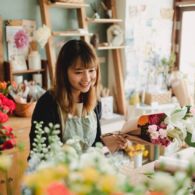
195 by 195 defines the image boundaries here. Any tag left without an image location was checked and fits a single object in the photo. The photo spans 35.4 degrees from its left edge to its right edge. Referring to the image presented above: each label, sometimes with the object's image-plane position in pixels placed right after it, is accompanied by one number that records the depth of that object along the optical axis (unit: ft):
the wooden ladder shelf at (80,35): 9.73
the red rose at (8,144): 2.62
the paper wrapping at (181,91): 11.81
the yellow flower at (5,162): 1.67
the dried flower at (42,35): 9.39
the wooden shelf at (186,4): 12.34
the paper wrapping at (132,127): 4.54
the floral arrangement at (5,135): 2.63
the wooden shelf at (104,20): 10.78
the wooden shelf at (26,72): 9.26
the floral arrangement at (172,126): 3.62
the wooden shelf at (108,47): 11.14
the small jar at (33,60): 9.82
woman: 4.86
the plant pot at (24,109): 8.98
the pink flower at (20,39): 9.64
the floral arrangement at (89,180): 1.48
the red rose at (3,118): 2.80
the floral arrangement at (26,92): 9.17
